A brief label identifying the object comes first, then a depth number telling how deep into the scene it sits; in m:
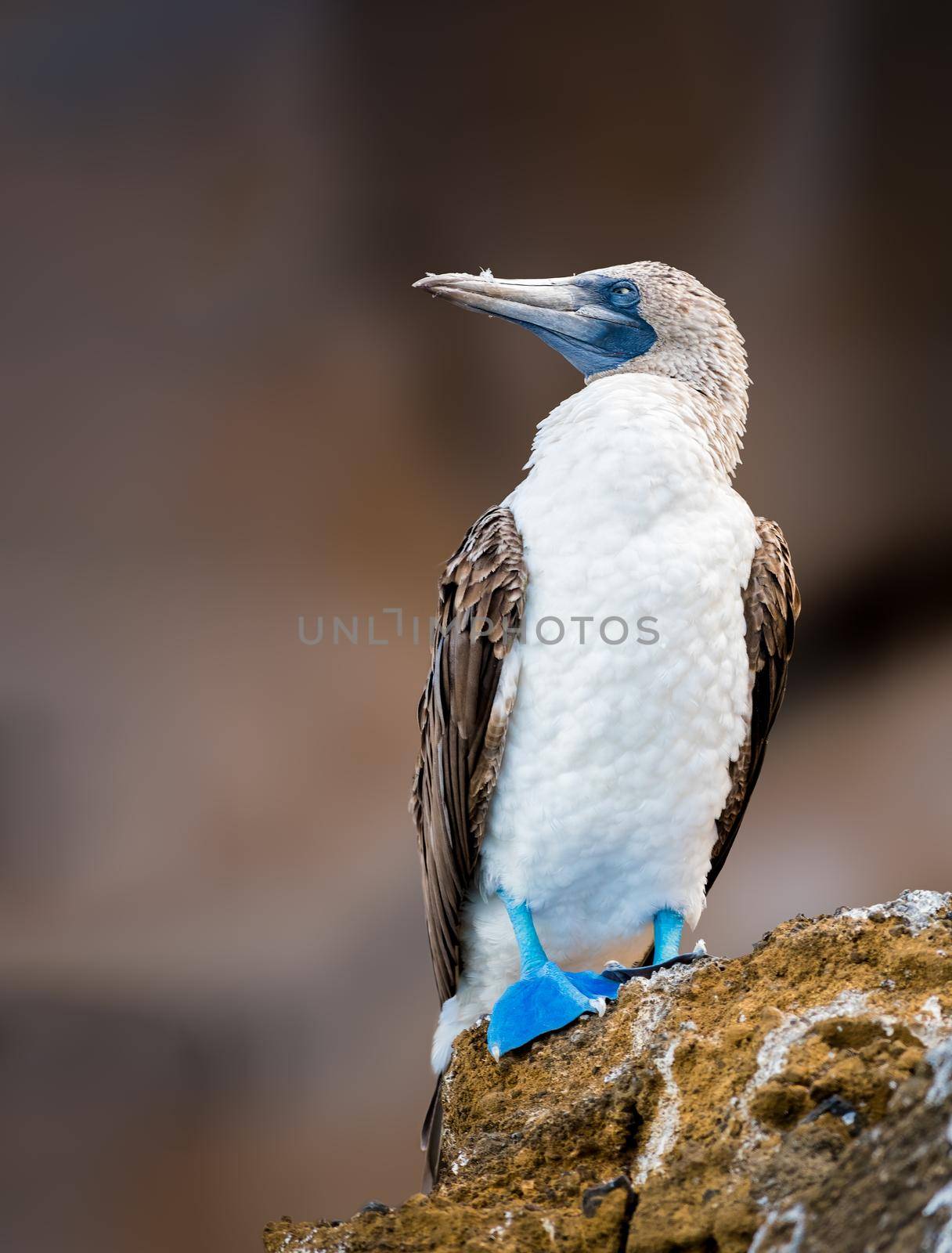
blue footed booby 9.47
